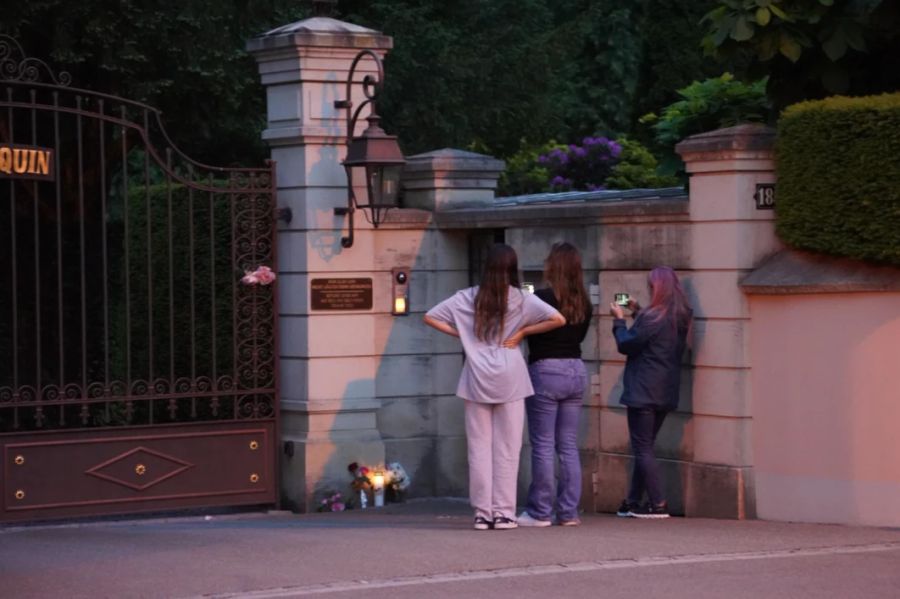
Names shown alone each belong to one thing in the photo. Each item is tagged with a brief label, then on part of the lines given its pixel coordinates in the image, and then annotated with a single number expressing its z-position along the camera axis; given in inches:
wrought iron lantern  484.1
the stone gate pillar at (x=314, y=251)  503.2
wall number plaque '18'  435.8
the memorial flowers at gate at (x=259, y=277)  492.4
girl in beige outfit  412.8
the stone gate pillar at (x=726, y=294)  433.7
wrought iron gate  455.2
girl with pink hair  437.1
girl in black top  423.8
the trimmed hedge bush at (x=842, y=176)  402.6
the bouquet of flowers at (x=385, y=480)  510.3
